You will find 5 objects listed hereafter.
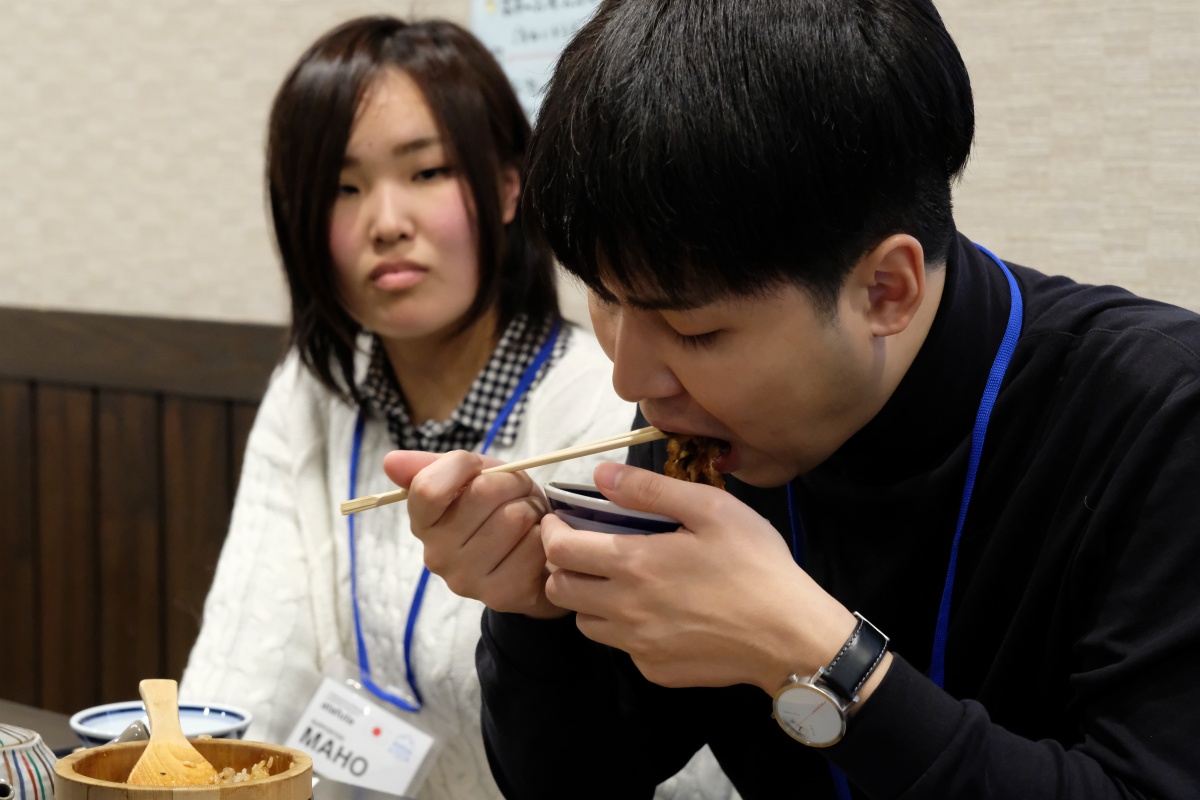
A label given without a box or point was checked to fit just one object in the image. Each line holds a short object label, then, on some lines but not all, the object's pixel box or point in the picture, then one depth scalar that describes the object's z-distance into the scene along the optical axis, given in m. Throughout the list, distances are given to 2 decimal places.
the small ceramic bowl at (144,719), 1.26
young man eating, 0.91
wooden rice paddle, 0.95
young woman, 1.99
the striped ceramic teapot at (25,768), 1.01
